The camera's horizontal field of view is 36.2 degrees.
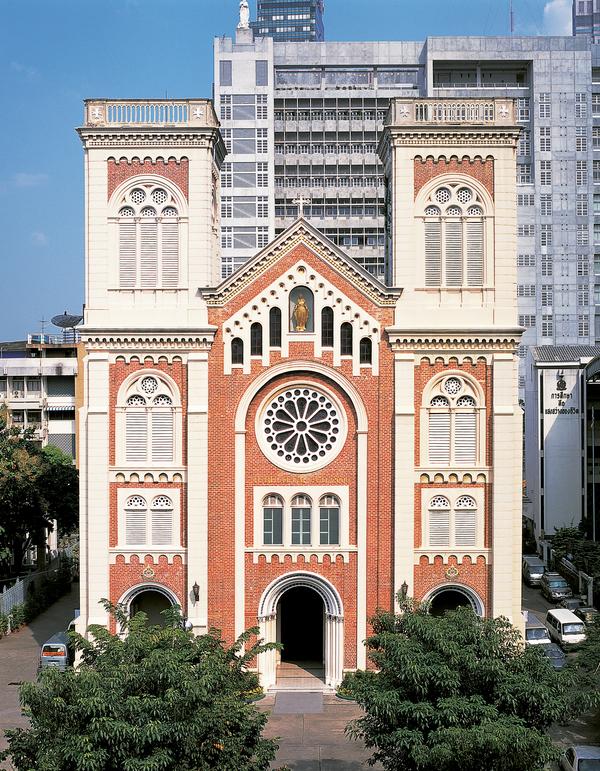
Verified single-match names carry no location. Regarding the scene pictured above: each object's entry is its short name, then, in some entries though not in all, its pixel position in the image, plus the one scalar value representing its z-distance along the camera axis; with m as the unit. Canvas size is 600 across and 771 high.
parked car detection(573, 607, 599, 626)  43.91
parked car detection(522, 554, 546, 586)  53.50
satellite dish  86.50
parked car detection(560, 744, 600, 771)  24.95
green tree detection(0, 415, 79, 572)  48.00
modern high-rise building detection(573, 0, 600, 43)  148.75
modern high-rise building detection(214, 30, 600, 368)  82.69
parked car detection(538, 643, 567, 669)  35.03
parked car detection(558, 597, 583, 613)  46.81
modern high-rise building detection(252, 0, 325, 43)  197.00
